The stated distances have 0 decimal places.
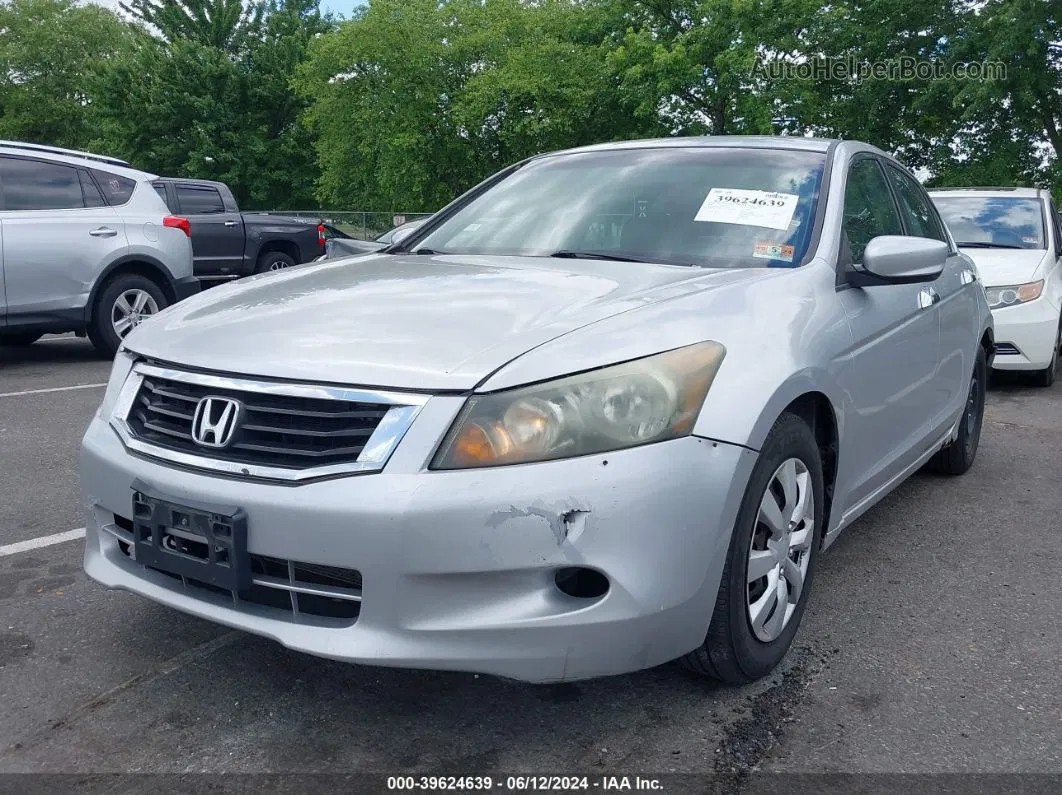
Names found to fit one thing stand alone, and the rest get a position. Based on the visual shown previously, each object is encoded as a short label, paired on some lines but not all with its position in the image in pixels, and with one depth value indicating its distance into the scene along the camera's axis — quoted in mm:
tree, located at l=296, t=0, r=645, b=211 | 36844
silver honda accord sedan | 2195
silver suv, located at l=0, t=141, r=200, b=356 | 8055
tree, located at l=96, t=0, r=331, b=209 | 41219
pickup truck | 14000
